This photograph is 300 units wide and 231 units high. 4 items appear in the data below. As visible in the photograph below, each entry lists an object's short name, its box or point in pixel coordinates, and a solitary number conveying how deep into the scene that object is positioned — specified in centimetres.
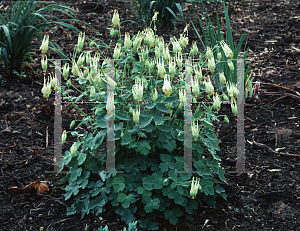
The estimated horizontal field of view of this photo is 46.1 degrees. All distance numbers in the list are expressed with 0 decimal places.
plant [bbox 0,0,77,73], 380
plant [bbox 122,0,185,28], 457
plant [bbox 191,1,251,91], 330
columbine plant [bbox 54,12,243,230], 215
